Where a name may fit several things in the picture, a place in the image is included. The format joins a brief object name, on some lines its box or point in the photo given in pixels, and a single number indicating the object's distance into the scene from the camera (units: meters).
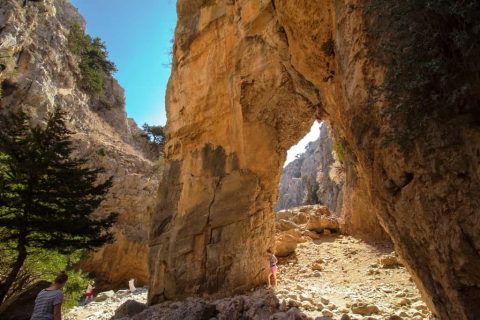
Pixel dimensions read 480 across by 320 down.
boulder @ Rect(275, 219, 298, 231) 17.50
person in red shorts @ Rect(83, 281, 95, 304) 17.95
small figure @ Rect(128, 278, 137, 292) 19.12
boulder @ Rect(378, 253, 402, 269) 11.16
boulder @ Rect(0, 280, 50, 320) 7.43
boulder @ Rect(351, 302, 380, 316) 6.90
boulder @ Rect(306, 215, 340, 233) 18.06
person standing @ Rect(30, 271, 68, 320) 5.01
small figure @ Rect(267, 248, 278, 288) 10.30
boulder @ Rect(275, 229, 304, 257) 14.46
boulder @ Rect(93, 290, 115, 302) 17.28
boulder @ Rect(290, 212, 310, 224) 20.05
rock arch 4.11
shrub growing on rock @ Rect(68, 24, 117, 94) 38.22
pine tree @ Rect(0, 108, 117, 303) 8.51
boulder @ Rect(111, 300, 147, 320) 9.66
